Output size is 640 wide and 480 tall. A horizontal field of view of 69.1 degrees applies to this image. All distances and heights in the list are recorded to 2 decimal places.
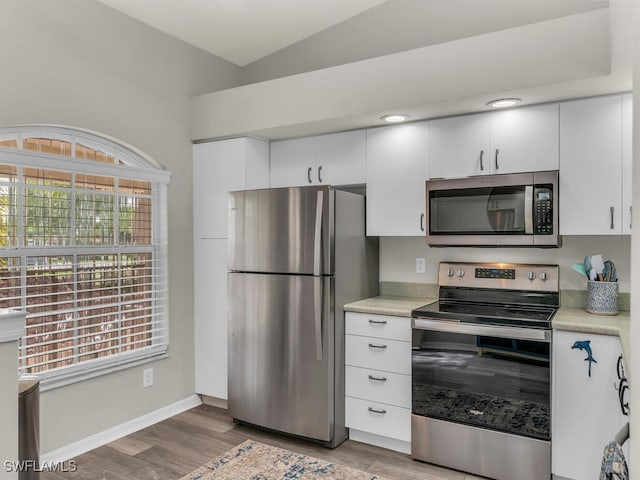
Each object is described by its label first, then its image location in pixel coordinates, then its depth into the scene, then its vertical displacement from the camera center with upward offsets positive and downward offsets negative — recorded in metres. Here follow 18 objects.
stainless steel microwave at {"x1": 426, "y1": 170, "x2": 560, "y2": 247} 2.56 +0.18
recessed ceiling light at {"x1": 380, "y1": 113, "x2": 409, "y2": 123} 2.87 +0.78
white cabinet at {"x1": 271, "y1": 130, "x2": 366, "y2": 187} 3.21 +0.59
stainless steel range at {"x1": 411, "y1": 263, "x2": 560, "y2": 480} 2.40 -0.76
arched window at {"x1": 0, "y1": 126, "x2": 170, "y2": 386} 2.56 -0.04
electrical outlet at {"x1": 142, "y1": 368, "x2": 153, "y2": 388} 3.23 -0.95
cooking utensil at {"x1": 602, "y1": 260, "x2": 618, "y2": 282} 2.55 -0.17
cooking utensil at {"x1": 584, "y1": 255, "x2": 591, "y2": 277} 2.61 -0.13
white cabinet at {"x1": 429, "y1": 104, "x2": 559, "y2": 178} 2.59 +0.58
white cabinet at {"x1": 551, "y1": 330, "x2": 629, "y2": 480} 2.24 -0.81
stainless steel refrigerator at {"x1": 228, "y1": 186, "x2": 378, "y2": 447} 2.87 -0.38
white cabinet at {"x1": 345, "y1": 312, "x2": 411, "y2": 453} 2.79 -0.85
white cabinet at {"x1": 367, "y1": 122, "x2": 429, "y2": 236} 2.97 +0.41
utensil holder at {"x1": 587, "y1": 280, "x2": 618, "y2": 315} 2.52 -0.31
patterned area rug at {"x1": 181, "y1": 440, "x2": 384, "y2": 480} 2.30 -1.19
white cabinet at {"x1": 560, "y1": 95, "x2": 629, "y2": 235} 2.42 +0.40
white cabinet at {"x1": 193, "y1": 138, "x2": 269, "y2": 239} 3.39 +0.50
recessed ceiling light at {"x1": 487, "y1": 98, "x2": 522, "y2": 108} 2.55 +0.78
